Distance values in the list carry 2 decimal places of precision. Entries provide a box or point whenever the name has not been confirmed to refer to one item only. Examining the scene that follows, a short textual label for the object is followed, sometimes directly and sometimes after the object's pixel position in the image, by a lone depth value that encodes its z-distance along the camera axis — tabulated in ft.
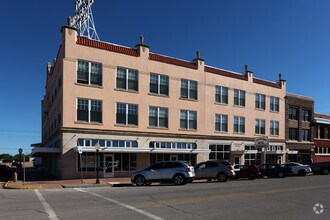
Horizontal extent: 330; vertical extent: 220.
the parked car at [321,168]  121.29
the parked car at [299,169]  112.01
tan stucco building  95.20
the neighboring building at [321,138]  174.70
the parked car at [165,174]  75.31
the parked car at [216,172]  85.20
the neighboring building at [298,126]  159.43
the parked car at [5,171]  110.52
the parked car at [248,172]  95.04
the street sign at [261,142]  123.38
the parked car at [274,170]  104.67
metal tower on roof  119.66
